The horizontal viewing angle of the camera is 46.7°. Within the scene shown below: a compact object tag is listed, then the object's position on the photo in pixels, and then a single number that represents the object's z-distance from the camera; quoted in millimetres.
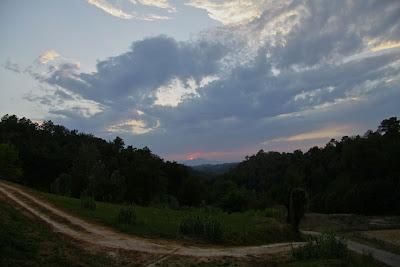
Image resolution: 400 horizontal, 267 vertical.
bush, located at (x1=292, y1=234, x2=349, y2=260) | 14914
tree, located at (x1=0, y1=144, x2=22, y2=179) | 51031
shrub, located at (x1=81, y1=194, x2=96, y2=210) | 23844
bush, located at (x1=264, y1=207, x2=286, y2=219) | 32172
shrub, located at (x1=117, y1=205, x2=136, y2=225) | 19688
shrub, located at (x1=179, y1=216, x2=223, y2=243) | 17894
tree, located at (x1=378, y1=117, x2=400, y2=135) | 88000
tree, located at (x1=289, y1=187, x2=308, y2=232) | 22531
